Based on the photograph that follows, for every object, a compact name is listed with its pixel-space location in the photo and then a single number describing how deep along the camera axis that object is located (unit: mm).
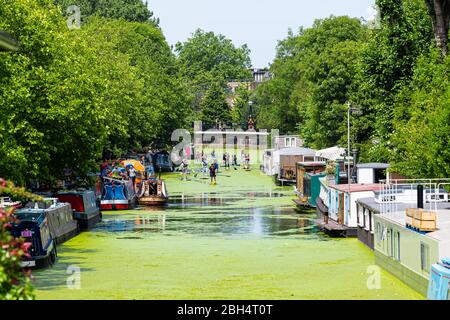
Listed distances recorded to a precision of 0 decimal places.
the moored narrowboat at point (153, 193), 79875
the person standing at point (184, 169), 115225
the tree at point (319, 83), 100500
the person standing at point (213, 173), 106806
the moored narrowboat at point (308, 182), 73938
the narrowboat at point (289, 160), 103688
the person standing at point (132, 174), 84625
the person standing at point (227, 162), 139575
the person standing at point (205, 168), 120900
